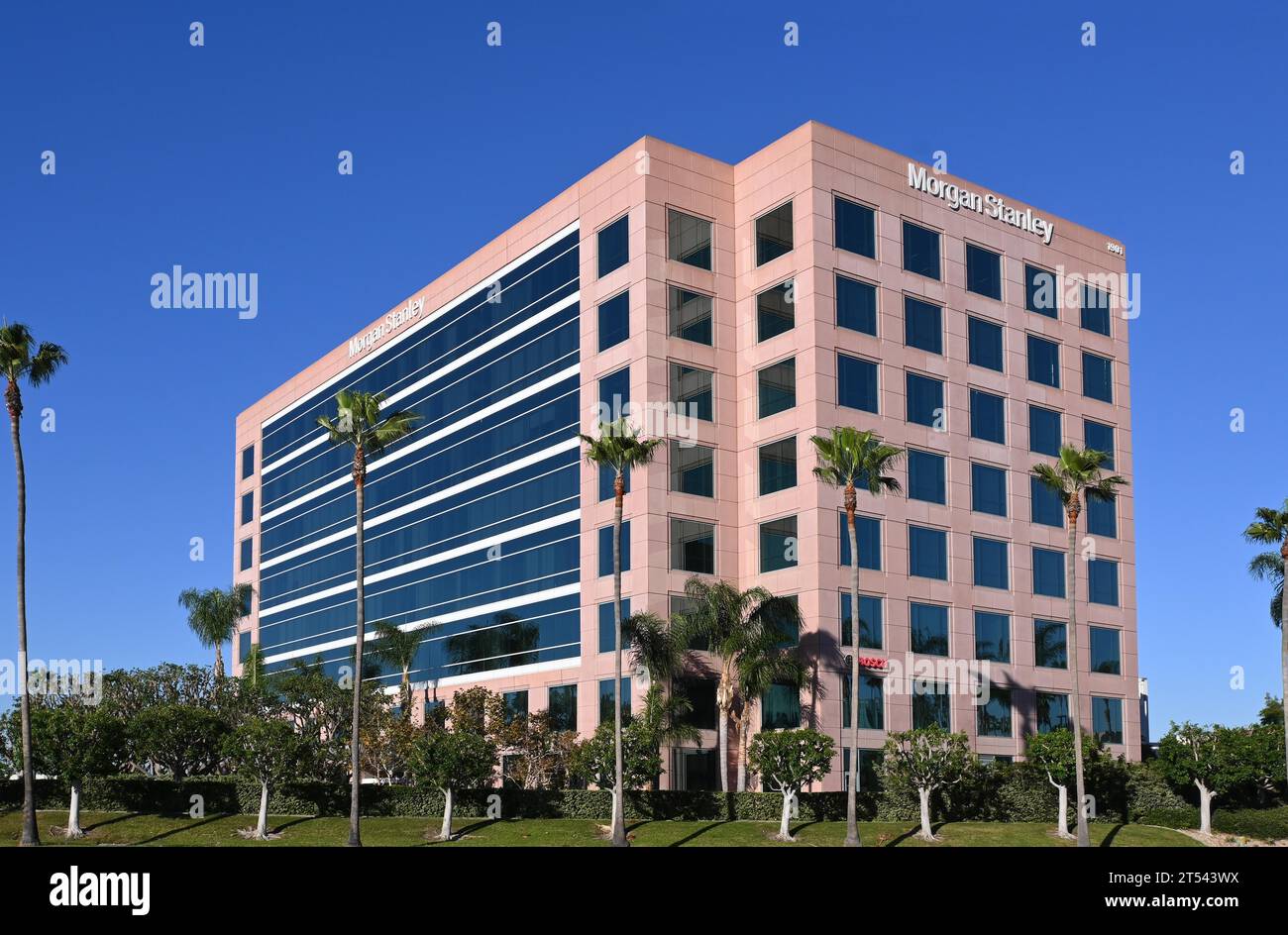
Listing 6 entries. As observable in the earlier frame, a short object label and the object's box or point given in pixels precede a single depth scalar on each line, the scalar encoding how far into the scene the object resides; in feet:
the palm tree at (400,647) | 279.69
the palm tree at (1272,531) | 223.71
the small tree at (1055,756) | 199.52
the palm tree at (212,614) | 354.13
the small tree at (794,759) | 186.60
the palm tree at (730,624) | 211.61
